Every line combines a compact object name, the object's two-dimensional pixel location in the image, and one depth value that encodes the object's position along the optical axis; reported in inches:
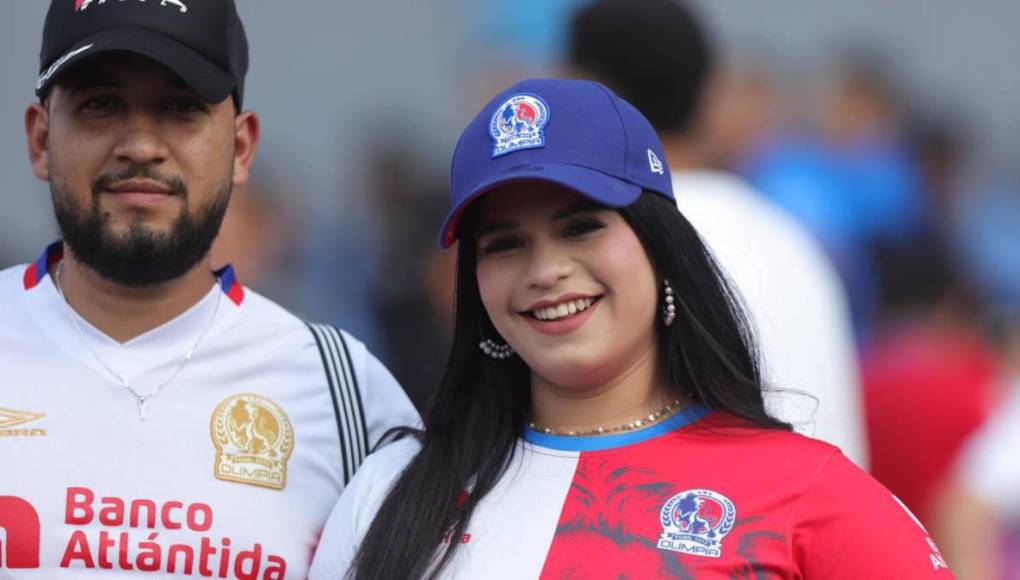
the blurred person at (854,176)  501.4
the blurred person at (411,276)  557.0
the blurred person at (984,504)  347.3
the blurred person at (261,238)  541.6
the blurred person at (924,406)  385.1
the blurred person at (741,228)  304.8
